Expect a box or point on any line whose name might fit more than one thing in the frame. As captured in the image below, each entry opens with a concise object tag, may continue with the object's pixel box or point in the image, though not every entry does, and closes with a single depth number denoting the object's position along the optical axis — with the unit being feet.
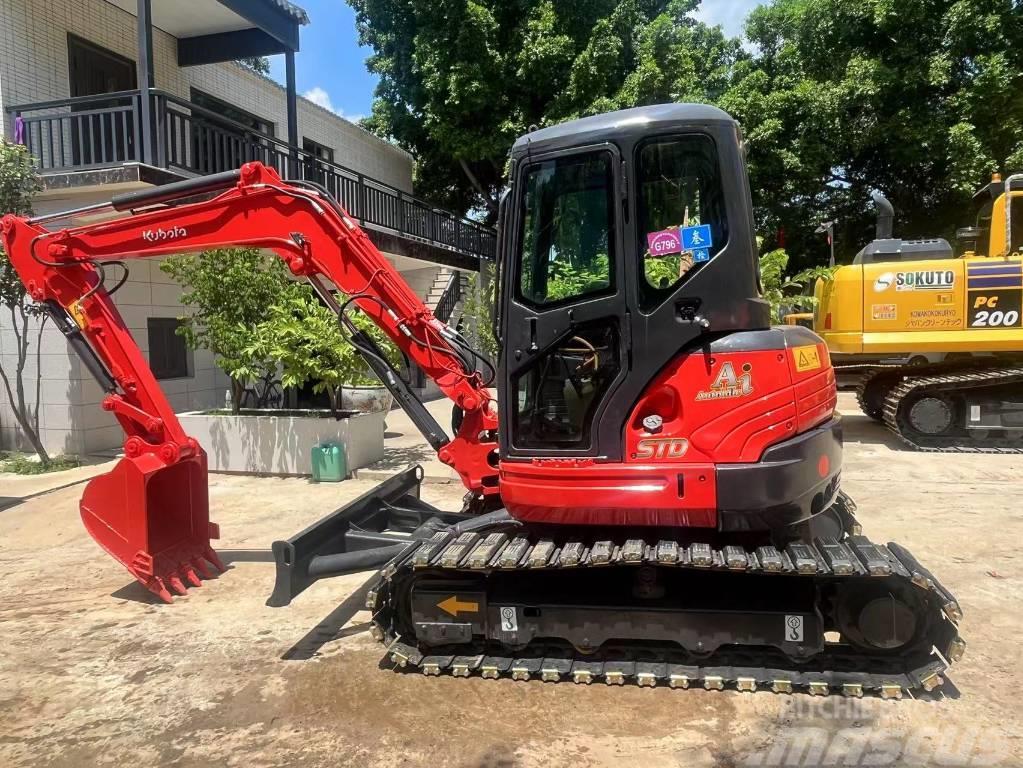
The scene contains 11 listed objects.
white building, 29.86
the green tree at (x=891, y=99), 51.75
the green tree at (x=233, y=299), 28.09
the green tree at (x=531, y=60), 54.24
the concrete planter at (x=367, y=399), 38.40
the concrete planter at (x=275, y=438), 27.91
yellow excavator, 29.30
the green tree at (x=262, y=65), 83.11
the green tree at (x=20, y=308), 26.84
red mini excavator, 10.81
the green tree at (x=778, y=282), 41.70
